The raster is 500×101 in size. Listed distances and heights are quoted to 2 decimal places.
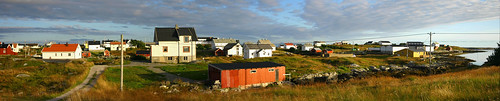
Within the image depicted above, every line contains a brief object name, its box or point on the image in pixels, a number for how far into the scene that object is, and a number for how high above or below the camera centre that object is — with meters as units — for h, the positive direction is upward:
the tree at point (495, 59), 37.58 -1.58
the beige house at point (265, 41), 110.56 +4.55
